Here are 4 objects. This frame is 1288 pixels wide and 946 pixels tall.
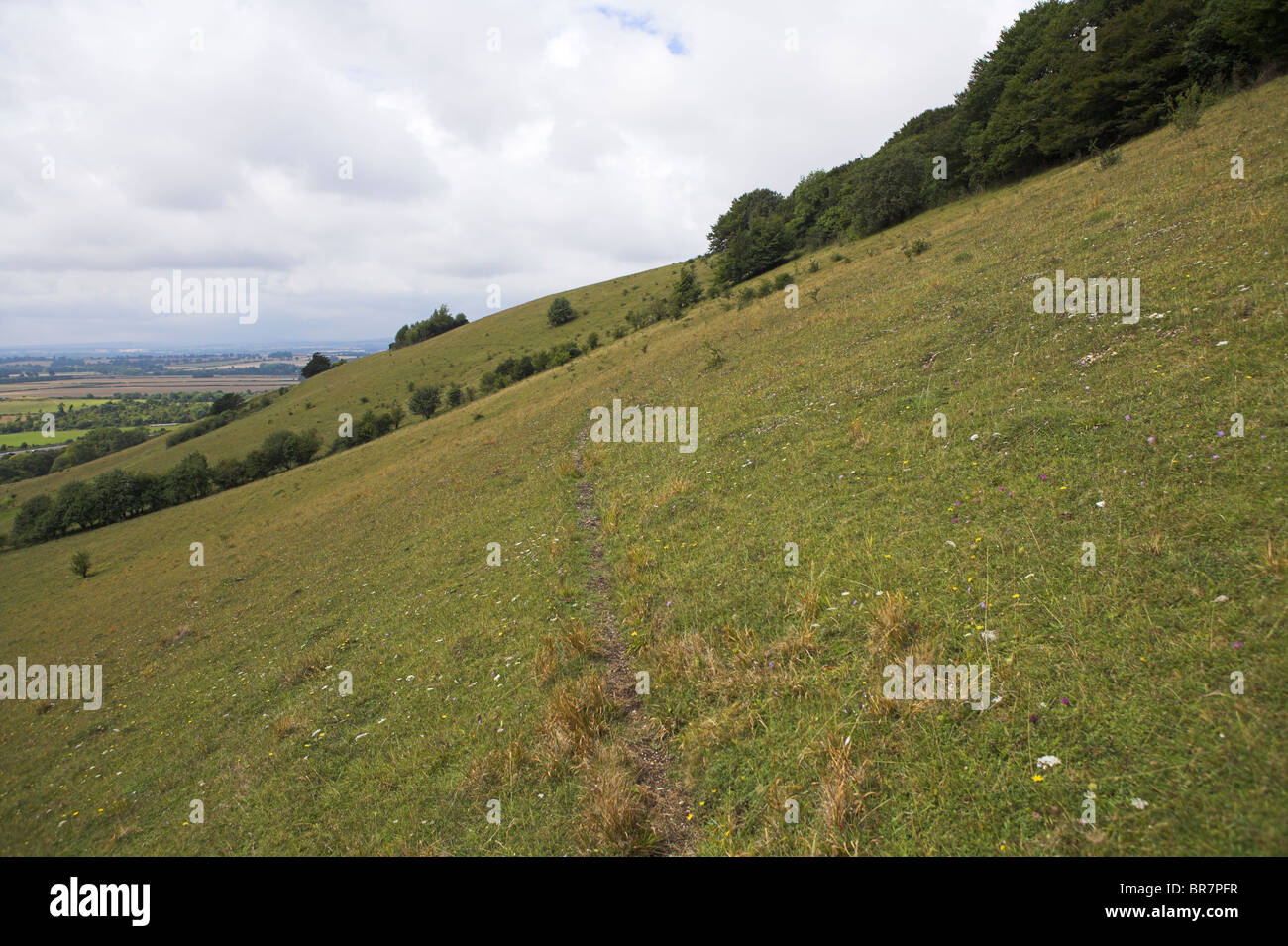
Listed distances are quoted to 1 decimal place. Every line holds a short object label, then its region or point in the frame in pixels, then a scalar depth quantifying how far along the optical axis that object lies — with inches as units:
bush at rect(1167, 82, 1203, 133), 1038.4
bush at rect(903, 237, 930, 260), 1205.1
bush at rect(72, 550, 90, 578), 1630.7
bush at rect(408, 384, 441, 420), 2655.0
